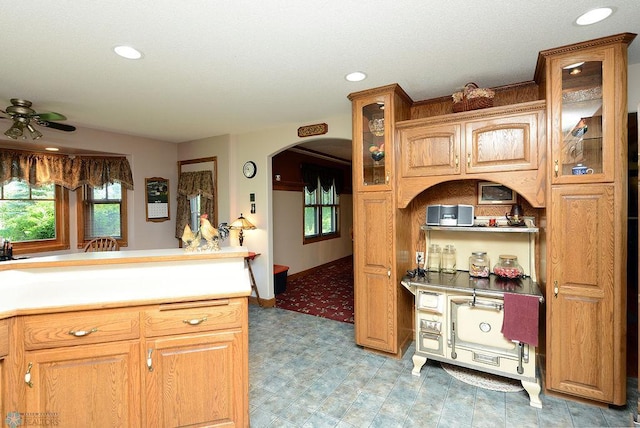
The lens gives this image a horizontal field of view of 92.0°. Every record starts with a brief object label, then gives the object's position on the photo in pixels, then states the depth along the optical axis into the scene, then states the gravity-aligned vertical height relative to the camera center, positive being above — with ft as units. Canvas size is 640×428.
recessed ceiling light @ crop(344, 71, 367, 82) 8.56 +3.78
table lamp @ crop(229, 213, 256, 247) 14.59 -0.61
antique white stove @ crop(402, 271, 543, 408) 7.80 -3.30
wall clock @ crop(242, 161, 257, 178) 15.15 +2.07
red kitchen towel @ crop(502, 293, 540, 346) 7.51 -2.72
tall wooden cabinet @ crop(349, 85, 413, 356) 9.59 -0.55
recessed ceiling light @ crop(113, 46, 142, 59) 7.03 +3.75
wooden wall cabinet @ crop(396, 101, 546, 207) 7.89 +1.65
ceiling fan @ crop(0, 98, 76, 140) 9.67 +3.06
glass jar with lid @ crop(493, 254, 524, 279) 9.02 -1.78
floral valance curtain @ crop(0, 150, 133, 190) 13.73 +2.13
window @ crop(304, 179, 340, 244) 22.26 -0.25
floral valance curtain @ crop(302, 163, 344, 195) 21.04 +2.48
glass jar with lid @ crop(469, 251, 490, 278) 9.25 -1.73
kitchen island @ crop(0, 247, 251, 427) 5.22 -2.34
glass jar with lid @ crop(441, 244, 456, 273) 10.07 -1.67
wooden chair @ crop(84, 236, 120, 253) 14.24 -1.49
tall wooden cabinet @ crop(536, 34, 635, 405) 6.91 -0.26
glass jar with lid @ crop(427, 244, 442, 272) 10.30 -1.66
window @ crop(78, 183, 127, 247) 16.17 +0.10
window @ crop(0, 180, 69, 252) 14.07 -0.11
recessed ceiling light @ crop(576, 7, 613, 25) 5.87 +3.74
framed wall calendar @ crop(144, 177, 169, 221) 16.72 +0.79
